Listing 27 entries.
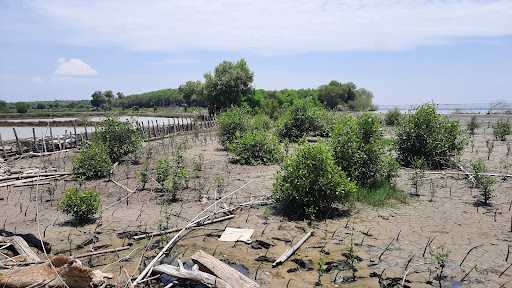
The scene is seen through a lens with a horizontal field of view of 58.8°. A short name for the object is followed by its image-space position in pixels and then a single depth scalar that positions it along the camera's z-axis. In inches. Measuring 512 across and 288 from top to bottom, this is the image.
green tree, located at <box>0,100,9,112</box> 3134.8
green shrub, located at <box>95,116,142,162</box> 662.5
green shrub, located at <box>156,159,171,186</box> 479.2
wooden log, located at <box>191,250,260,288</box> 233.0
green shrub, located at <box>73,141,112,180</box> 556.4
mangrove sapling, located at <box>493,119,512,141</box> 837.8
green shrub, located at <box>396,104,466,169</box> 557.3
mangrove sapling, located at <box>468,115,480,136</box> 985.8
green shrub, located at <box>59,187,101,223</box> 366.0
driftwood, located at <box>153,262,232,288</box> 233.1
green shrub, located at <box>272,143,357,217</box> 375.6
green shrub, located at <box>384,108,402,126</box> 1273.4
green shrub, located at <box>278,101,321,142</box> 870.4
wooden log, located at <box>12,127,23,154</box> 787.4
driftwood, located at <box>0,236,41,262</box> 281.5
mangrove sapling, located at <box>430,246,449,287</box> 254.8
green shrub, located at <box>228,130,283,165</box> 634.8
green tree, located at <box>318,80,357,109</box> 2844.5
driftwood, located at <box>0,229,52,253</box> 318.3
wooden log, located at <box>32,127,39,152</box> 807.7
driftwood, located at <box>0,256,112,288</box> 226.2
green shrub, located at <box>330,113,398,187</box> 440.5
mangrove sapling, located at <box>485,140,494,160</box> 624.0
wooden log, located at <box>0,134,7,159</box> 754.2
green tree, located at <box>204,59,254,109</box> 1829.5
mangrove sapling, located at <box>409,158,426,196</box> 452.8
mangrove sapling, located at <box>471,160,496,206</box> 400.8
